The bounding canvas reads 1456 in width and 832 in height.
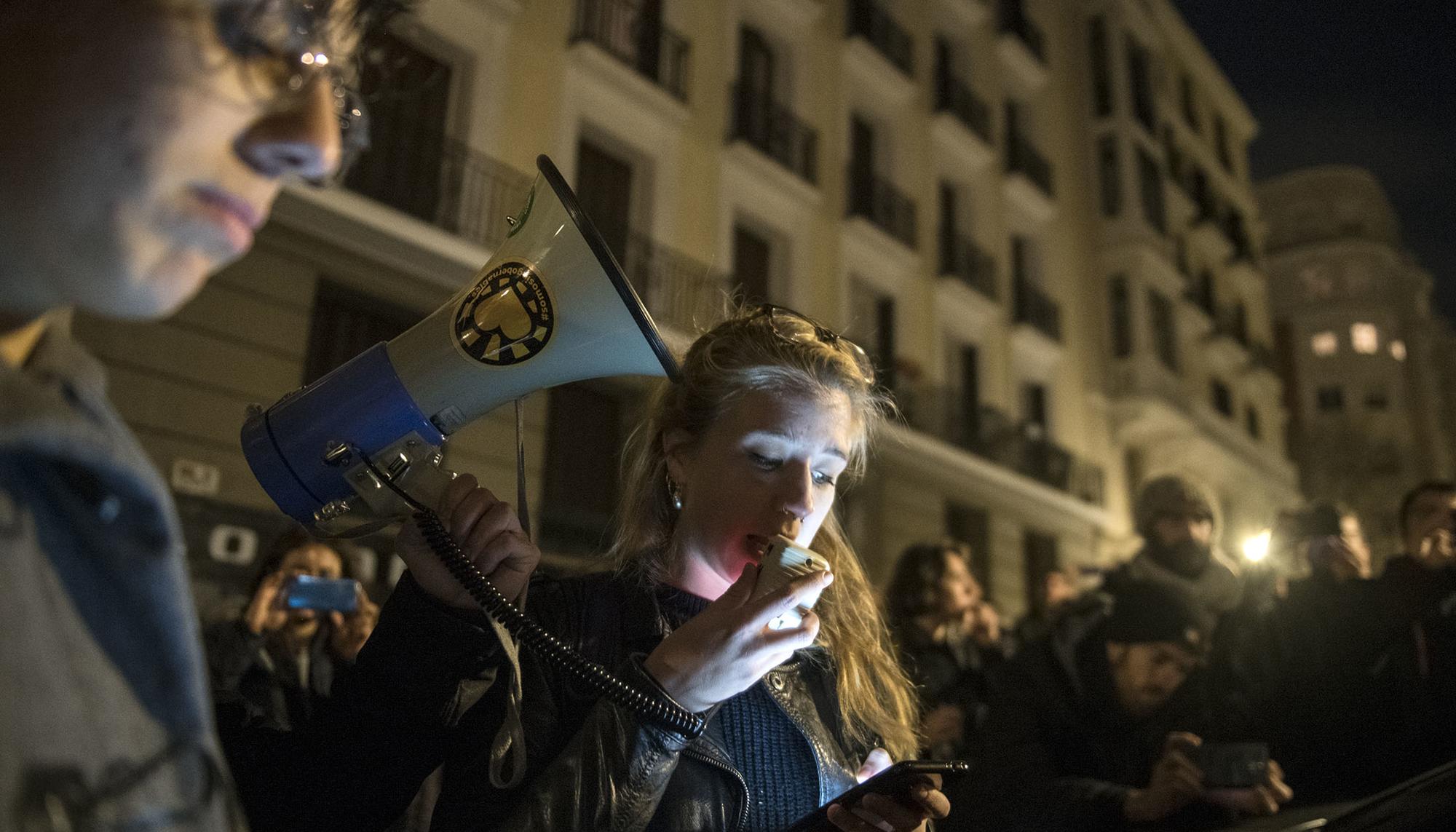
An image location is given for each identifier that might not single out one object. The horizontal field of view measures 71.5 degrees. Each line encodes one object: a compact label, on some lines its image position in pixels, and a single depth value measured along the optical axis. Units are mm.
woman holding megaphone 1315
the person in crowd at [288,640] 3002
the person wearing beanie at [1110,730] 2695
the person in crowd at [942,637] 3648
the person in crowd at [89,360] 635
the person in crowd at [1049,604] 5156
